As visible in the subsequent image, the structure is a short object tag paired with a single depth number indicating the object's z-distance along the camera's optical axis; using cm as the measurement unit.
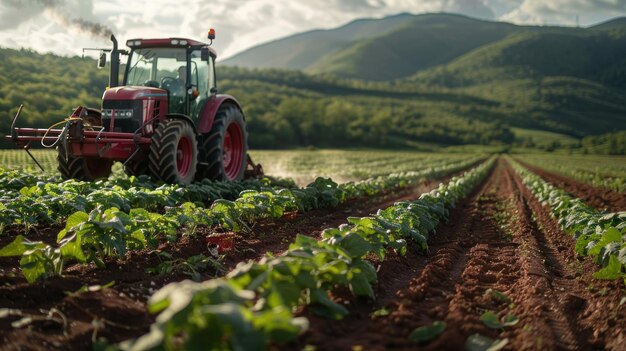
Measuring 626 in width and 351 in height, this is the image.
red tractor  894
